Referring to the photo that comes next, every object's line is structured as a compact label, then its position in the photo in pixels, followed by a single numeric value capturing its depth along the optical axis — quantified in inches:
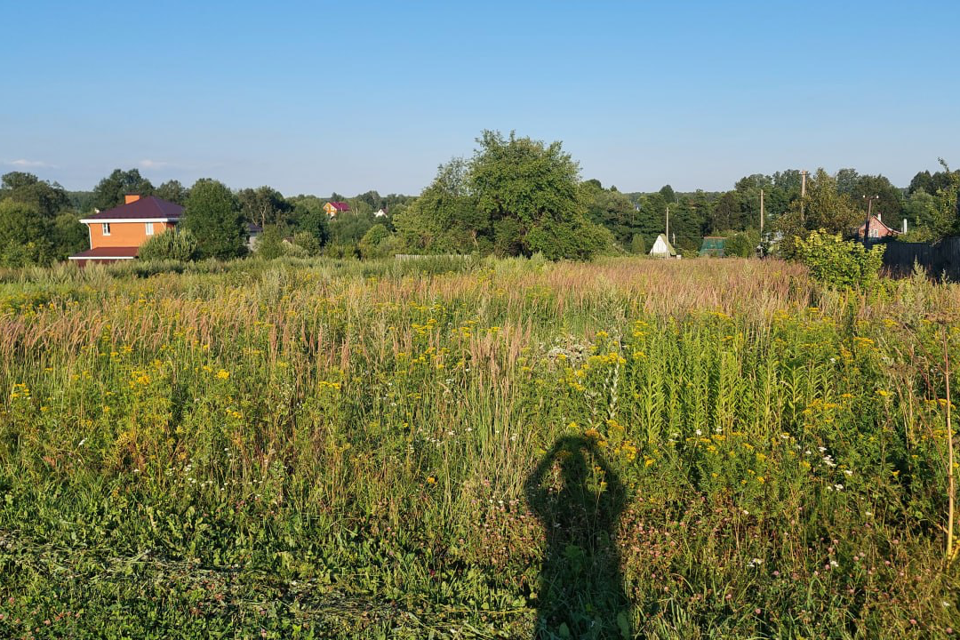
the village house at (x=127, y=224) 2134.6
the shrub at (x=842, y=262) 470.6
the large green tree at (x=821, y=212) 1253.7
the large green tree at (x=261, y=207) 3609.7
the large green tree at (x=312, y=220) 3570.4
